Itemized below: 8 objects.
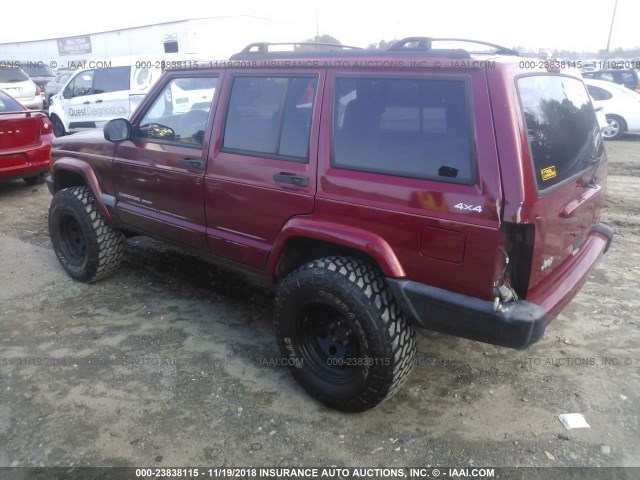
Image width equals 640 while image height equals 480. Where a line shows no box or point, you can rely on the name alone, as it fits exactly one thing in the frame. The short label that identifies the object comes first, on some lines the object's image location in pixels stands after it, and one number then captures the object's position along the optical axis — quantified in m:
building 23.69
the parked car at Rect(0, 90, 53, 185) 6.67
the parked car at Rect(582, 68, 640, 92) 14.21
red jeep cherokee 2.23
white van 10.30
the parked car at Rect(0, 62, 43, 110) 14.00
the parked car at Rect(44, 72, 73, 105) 16.78
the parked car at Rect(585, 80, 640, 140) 11.99
